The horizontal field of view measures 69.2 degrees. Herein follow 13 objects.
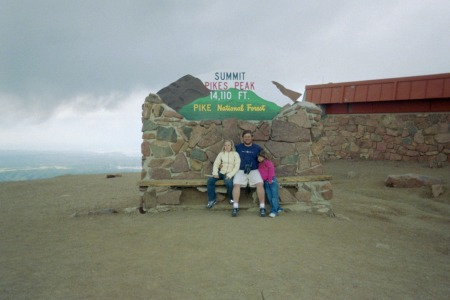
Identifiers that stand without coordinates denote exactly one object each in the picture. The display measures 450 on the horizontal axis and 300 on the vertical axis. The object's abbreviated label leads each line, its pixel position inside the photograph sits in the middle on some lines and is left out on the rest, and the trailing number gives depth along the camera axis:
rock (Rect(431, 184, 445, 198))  7.30
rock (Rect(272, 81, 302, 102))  5.72
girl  5.20
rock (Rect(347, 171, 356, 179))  9.33
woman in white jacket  5.25
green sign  5.60
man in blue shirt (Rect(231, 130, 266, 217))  5.20
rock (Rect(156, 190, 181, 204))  5.47
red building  9.34
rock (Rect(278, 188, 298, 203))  5.51
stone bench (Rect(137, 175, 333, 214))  5.42
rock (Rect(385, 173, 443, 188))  7.85
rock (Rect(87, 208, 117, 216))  5.48
